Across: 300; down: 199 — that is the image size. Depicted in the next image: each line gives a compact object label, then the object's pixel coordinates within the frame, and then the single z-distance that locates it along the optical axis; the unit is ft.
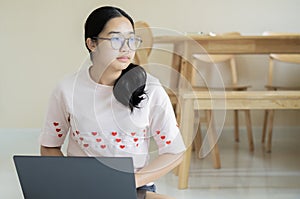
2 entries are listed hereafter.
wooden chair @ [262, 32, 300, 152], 11.08
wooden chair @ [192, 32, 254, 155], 11.07
